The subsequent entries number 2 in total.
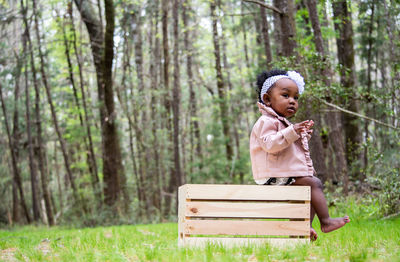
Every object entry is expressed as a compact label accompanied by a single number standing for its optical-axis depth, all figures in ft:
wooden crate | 13.73
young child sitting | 14.17
